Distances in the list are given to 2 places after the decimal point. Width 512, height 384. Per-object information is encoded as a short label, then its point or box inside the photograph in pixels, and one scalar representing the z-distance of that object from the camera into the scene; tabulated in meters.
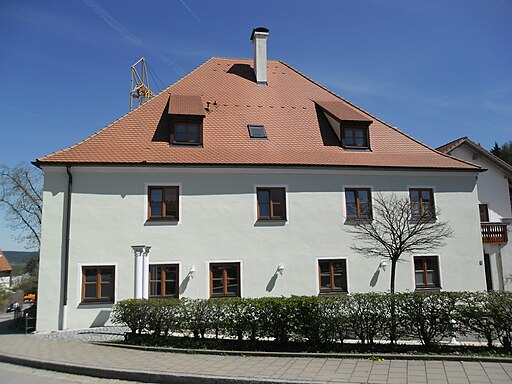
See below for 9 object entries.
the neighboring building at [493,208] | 22.81
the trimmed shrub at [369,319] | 9.99
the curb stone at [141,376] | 7.71
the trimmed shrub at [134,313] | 11.68
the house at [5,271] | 64.25
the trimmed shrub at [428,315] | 9.73
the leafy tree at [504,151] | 54.03
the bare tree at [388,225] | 17.70
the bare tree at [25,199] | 33.22
